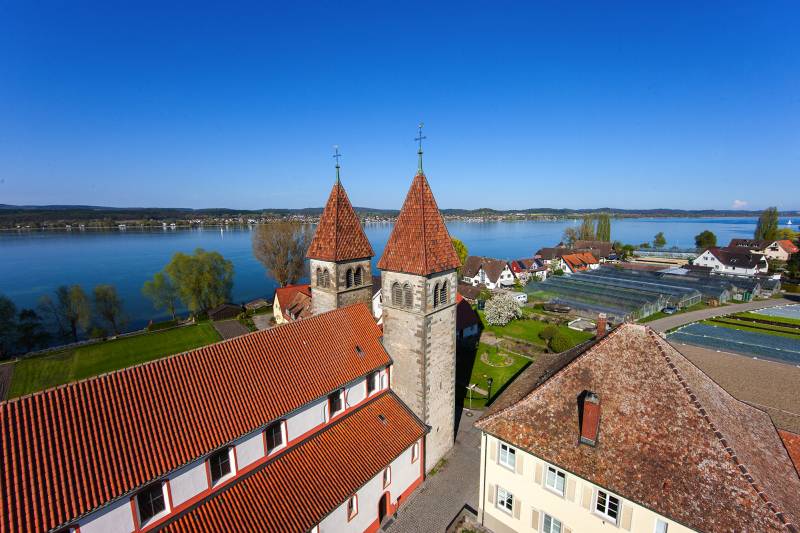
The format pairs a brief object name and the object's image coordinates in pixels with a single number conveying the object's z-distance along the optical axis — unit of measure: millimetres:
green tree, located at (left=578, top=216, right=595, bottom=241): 116750
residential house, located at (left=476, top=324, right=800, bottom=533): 10977
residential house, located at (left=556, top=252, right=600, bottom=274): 79125
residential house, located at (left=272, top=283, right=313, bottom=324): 41844
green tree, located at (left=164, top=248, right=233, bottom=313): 52781
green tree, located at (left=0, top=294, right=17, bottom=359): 40438
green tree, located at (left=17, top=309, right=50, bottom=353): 42312
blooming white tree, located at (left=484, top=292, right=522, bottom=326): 42156
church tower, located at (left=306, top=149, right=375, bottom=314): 20578
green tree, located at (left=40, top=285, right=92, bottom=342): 46188
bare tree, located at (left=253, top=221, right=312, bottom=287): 59375
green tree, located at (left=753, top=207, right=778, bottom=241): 104125
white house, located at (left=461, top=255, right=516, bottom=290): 66625
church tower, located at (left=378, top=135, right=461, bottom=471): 17422
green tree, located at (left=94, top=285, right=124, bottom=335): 46562
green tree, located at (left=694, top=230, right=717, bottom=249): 112088
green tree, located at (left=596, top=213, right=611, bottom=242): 113688
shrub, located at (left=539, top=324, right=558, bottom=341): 36788
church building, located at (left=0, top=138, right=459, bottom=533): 9977
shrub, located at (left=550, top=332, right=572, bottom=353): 32531
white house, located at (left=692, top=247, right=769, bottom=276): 73431
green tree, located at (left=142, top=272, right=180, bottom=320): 52000
